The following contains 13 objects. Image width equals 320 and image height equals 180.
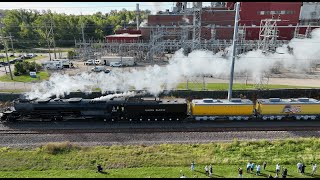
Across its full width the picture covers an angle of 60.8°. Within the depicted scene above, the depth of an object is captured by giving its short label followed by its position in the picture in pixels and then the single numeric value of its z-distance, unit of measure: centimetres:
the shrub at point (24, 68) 4503
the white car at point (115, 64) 5293
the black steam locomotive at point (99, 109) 2614
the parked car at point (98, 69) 4766
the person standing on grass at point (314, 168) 1786
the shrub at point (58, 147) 2114
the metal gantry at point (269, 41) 4998
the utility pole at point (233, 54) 2552
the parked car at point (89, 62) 5439
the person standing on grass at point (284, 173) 1708
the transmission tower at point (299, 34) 5579
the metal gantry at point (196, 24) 5535
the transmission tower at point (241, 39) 5453
